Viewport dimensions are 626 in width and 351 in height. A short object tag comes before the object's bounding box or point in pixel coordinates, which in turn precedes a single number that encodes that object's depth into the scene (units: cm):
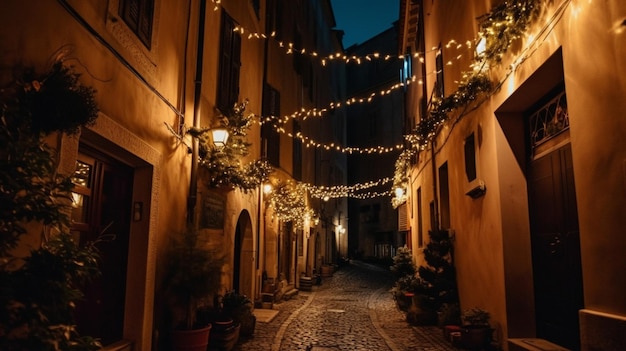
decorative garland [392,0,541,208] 577
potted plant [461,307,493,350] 715
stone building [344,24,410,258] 3516
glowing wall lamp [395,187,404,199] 1936
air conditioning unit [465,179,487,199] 755
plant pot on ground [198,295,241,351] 756
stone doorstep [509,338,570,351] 579
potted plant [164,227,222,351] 664
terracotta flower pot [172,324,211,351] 664
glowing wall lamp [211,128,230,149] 848
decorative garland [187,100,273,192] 861
